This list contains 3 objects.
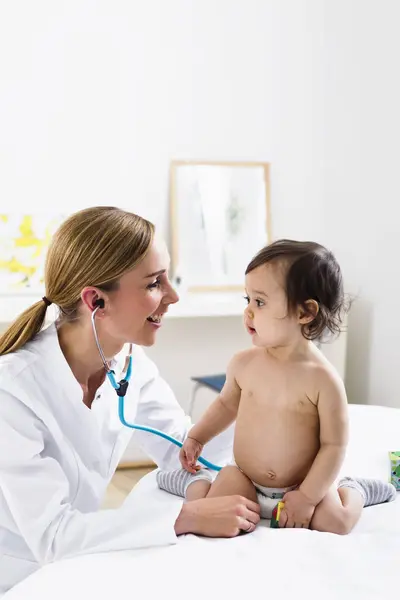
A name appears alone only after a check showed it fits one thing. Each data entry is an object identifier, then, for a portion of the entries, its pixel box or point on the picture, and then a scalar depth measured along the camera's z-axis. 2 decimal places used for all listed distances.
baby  1.32
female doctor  1.25
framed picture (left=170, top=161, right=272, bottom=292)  3.65
